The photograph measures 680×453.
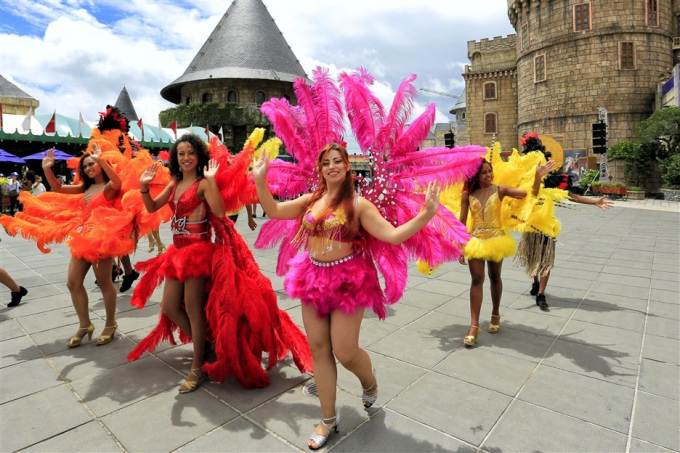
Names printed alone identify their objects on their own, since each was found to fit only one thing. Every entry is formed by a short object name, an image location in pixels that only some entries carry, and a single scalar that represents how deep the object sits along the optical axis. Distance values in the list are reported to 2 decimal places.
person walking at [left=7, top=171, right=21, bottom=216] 15.77
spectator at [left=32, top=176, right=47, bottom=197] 14.29
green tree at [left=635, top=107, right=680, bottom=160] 23.36
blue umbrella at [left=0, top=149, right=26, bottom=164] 18.53
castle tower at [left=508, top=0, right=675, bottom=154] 29.28
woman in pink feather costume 2.46
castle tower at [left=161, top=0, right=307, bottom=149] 40.75
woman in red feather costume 3.13
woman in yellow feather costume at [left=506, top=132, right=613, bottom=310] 5.08
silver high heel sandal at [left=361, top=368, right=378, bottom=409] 2.72
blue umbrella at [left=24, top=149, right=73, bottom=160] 17.36
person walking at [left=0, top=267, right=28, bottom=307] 5.19
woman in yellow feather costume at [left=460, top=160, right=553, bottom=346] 4.06
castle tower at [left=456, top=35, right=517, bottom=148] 40.72
